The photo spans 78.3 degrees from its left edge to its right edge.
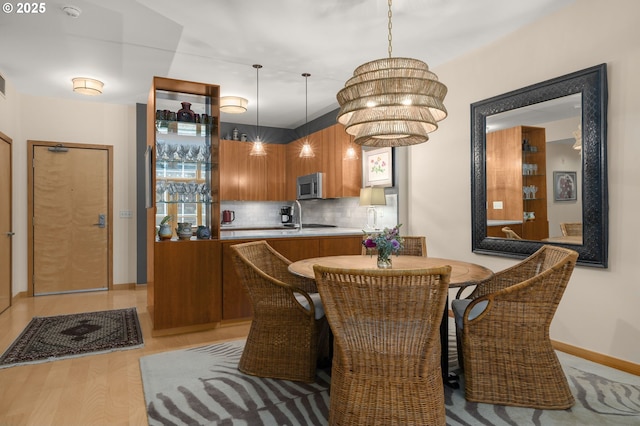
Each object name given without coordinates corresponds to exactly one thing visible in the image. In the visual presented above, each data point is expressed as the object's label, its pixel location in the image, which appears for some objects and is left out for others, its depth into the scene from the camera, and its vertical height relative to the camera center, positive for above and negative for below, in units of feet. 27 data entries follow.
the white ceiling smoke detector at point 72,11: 9.80 +5.09
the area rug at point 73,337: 10.08 -3.65
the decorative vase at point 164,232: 11.64 -0.59
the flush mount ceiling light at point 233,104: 17.24 +4.79
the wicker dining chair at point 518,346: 6.97 -2.47
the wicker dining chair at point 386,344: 5.32 -1.90
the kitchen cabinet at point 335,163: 16.92 +2.26
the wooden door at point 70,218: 17.43 -0.28
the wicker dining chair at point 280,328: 8.28 -2.47
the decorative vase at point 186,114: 12.56 +3.16
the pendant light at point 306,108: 14.97 +5.14
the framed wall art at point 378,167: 15.60 +1.88
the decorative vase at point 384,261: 8.27 -1.04
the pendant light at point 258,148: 16.16 +2.66
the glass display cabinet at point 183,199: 11.69 +0.40
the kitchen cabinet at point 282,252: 12.41 -1.38
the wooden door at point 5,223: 14.56 -0.41
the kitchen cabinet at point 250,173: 20.74 +2.15
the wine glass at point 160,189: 12.14 +0.72
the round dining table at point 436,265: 7.36 -1.19
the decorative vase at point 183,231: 11.94 -0.57
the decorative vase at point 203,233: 12.28 -0.65
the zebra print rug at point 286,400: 6.88 -3.61
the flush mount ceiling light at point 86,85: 14.88 +4.84
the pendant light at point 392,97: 6.95 +2.08
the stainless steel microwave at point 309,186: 18.38 +1.29
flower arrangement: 8.15 -0.67
